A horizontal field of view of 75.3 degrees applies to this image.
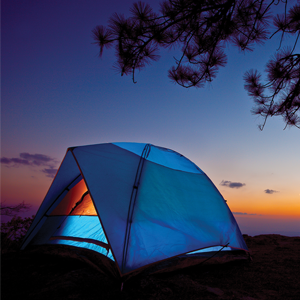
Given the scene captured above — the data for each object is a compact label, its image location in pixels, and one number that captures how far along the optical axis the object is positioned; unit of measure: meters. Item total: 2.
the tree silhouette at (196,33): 3.72
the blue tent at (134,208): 2.91
